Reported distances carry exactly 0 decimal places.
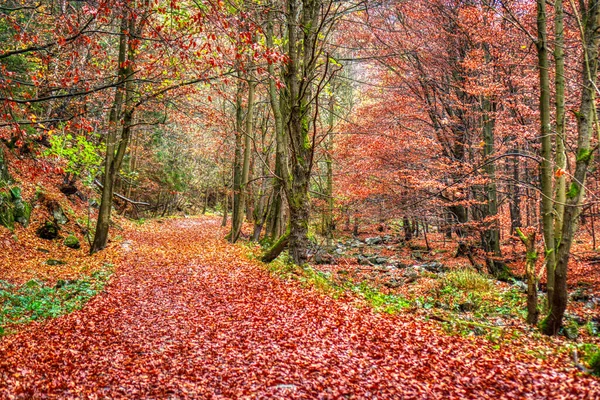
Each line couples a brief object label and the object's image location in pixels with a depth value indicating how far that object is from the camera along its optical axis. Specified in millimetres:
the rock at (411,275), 12195
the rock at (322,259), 15164
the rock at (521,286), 10522
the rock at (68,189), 18094
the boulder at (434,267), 14278
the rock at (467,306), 8922
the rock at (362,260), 16095
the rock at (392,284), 11562
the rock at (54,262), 10770
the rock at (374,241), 23516
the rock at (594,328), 7154
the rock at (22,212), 12344
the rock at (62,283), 8954
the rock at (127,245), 14004
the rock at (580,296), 9834
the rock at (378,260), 16438
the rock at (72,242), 13088
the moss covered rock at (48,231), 12687
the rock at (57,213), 14489
